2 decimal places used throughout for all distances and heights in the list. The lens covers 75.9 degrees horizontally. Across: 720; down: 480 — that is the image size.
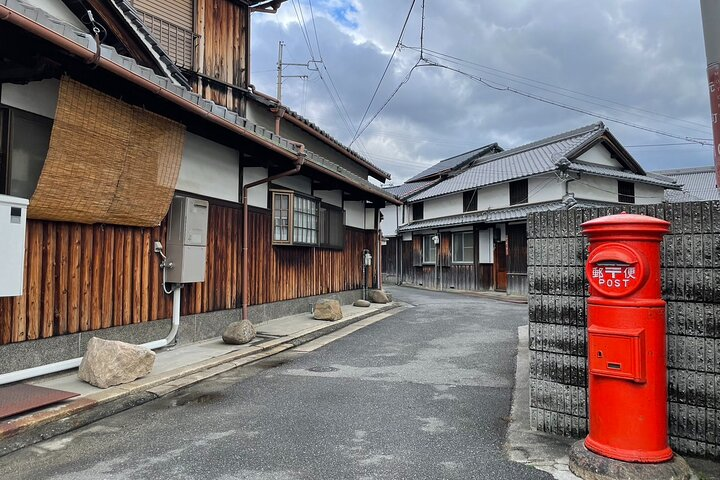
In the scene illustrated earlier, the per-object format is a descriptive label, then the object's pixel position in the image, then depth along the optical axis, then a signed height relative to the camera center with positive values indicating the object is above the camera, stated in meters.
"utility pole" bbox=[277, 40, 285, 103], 22.38 +9.15
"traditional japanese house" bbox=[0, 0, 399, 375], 4.34 +1.05
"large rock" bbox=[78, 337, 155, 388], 4.49 -1.02
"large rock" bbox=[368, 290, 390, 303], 13.02 -1.02
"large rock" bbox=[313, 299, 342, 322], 9.27 -1.01
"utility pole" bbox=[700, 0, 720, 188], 2.50 +1.14
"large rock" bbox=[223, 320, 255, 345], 6.80 -1.07
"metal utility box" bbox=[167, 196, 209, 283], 6.21 +0.27
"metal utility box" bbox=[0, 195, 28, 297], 3.85 +0.14
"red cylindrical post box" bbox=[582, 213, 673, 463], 2.73 -0.50
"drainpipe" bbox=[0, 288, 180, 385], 4.26 -1.08
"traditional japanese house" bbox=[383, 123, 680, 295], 17.17 +2.57
